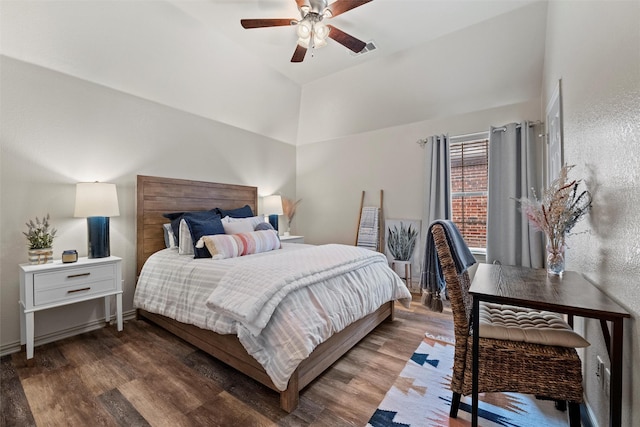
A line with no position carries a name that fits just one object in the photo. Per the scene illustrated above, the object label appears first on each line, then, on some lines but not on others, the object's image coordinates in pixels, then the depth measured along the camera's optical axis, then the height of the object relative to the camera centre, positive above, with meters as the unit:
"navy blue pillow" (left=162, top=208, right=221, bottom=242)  3.03 -0.02
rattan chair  1.29 -0.75
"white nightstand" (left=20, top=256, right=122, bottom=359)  2.15 -0.61
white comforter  1.64 -0.61
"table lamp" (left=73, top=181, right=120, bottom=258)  2.53 +0.04
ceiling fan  2.21 +1.66
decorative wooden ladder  4.39 -0.25
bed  1.79 -0.91
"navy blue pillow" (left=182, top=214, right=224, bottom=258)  2.64 -0.15
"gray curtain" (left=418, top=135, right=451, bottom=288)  3.81 +0.47
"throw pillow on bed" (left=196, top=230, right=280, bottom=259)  2.60 -0.30
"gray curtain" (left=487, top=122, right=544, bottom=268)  3.23 +0.28
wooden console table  1.03 -0.37
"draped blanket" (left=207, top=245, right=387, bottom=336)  1.65 -0.46
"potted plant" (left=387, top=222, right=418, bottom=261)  4.11 -0.43
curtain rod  3.24 +1.07
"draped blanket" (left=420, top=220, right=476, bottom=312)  1.70 -0.38
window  3.79 +0.39
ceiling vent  3.31 +2.09
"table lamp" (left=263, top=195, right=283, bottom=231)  4.45 +0.10
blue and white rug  1.55 -1.18
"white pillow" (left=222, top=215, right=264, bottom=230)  3.35 -0.07
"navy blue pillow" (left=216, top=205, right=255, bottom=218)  3.70 +0.03
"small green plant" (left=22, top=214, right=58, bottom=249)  2.37 -0.17
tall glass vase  1.62 -0.24
